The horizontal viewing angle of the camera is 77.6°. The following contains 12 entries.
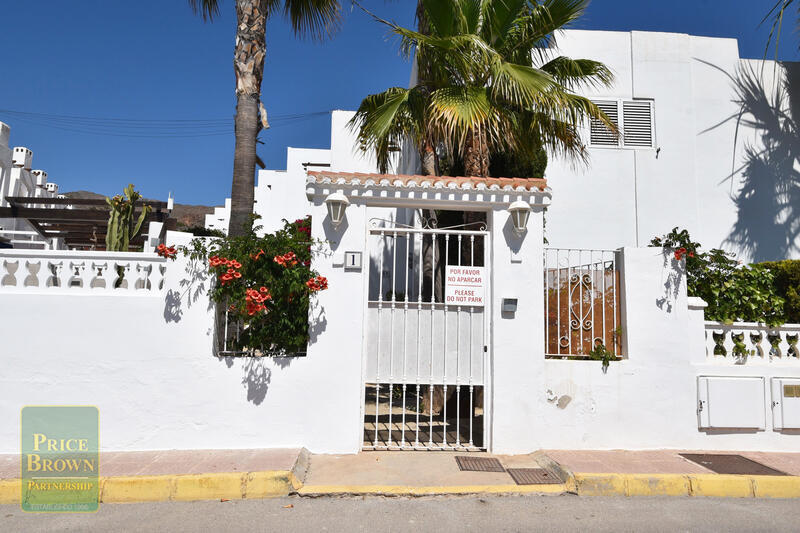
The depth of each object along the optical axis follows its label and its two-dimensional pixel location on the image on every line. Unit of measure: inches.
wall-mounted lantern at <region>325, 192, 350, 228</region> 219.8
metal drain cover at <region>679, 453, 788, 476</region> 204.2
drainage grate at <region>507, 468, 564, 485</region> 193.8
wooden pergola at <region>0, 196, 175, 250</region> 472.4
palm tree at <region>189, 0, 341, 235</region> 282.8
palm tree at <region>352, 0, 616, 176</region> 251.9
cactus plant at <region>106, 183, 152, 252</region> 290.2
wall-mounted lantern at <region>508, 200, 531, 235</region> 224.8
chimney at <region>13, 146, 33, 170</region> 599.5
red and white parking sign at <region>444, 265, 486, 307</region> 231.8
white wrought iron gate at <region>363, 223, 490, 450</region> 226.4
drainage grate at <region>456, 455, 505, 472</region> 205.0
